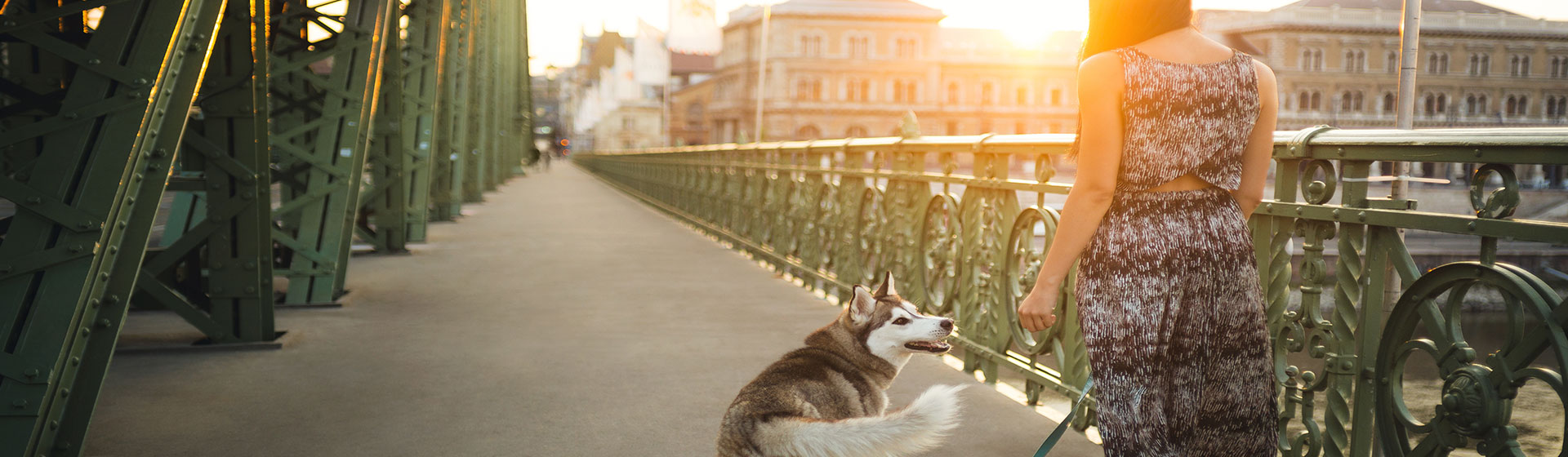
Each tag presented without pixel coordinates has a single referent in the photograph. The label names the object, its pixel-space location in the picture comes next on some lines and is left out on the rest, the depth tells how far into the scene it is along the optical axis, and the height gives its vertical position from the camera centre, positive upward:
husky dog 3.31 -0.84
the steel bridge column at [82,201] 3.61 -0.23
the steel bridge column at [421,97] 13.45 +0.61
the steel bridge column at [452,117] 17.34 +0.50
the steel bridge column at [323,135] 8.09 +0.06
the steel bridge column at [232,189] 5.99 -0.28
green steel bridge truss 3.70 -0.16
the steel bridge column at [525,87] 45.94 +3.08
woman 2.44 -0.16
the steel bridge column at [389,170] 11.54 -0.27
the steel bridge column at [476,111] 22.62 +0.77
